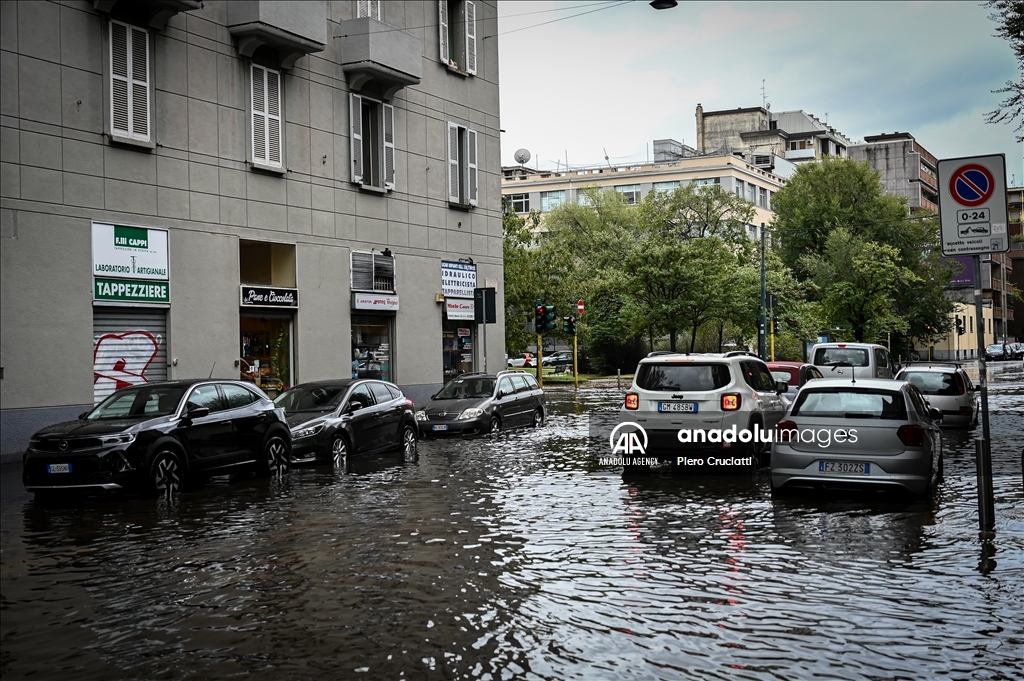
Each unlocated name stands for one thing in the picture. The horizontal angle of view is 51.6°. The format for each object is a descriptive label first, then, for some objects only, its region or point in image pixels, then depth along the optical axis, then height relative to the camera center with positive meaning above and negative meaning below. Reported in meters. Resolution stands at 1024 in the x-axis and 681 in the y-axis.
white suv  15.13 -0.89
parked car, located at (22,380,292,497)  13.73 -1.18
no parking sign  10.67 +1.34
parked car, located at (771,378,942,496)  12.05 -1.16
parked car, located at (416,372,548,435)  23.77 -1.35
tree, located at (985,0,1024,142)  18.56 +5.39
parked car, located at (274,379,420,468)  17.80 -1.22
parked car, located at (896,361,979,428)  23.97 -1.21
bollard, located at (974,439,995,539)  10.20 -1.55
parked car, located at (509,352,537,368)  76.45 -1.03
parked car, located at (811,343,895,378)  27.77 -0.51
